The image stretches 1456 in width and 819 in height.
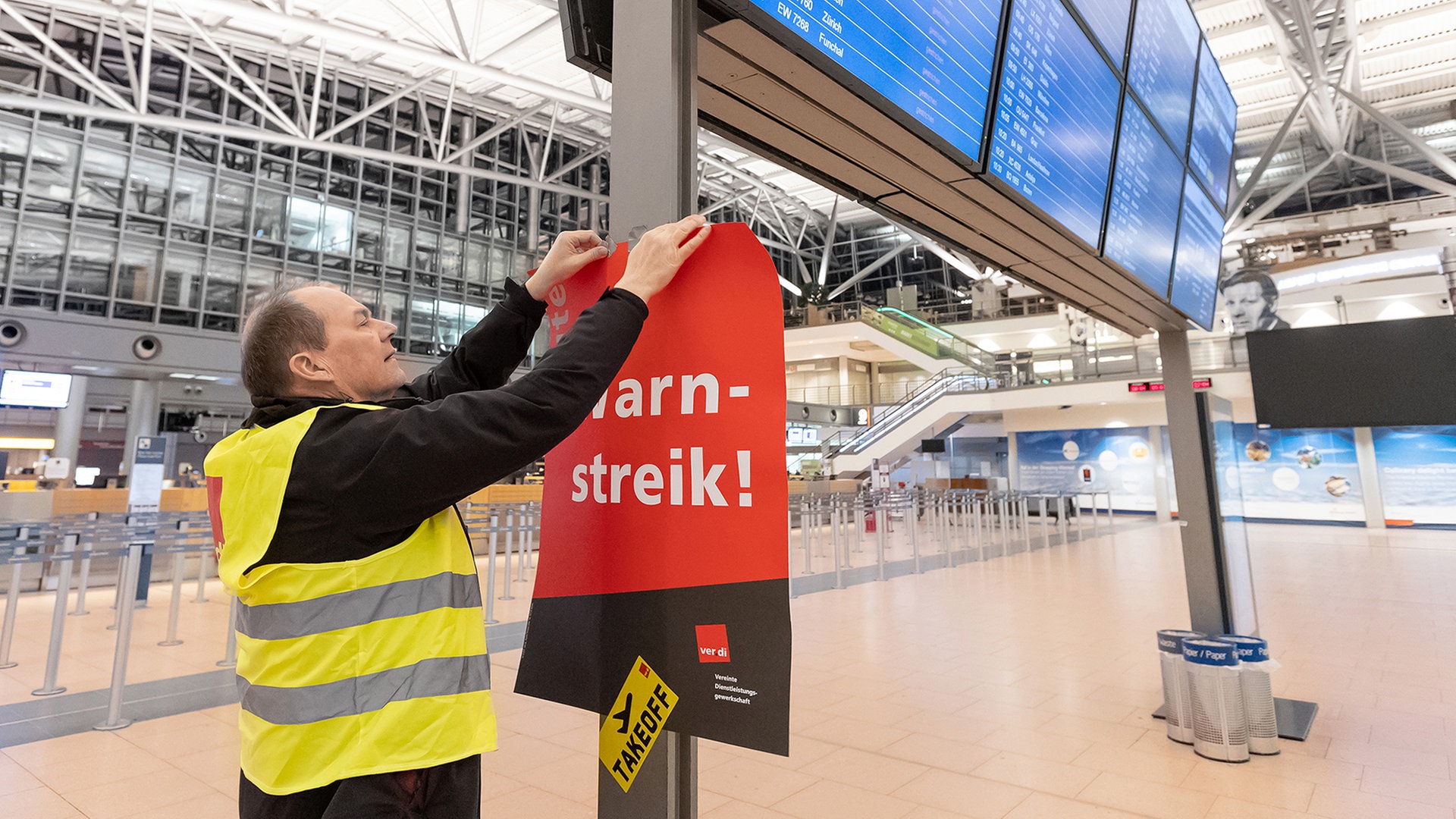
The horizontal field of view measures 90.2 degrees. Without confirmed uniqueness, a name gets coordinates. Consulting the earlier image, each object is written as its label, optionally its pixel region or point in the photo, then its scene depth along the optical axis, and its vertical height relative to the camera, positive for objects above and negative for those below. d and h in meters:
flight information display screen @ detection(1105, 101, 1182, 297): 3.50 +1.54
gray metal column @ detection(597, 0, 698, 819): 1.20 +0.63
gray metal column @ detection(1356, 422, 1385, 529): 16.69 +0.41
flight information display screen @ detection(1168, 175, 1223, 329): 4.44 +1.57
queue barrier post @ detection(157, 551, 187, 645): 6.02 -0.76
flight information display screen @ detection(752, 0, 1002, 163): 1.63 +1.18
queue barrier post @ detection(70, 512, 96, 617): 6.99 -0.79
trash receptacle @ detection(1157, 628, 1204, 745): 3.84 -1.00
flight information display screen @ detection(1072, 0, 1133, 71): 3.02 +2.06
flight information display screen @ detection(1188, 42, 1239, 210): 4.50 +2.43
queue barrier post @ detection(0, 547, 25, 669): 5.20 -0.82
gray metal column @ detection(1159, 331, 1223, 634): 4.41 +0.05
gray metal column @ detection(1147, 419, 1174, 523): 19.55 +0.67
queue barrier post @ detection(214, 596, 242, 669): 5.20 -1.02
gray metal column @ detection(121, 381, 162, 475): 16.08 +2.22
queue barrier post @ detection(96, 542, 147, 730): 4.00 -0.84
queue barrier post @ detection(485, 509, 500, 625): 6.76 -0.84
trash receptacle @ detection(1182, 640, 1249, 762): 3.63 -1.02
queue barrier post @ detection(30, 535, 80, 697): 4.45 -0.65
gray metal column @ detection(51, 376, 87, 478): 15.56 +1.89
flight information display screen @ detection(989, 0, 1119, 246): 2.55 +1.49
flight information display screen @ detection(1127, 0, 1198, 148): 3.54 +2.28
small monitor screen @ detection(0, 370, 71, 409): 13.37 +2.25
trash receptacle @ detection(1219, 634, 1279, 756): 3.70 -1.05
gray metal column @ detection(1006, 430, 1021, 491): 22.59 +1.17
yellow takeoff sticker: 1.17 -0.35
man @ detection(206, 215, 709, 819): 1.06 -0.10
